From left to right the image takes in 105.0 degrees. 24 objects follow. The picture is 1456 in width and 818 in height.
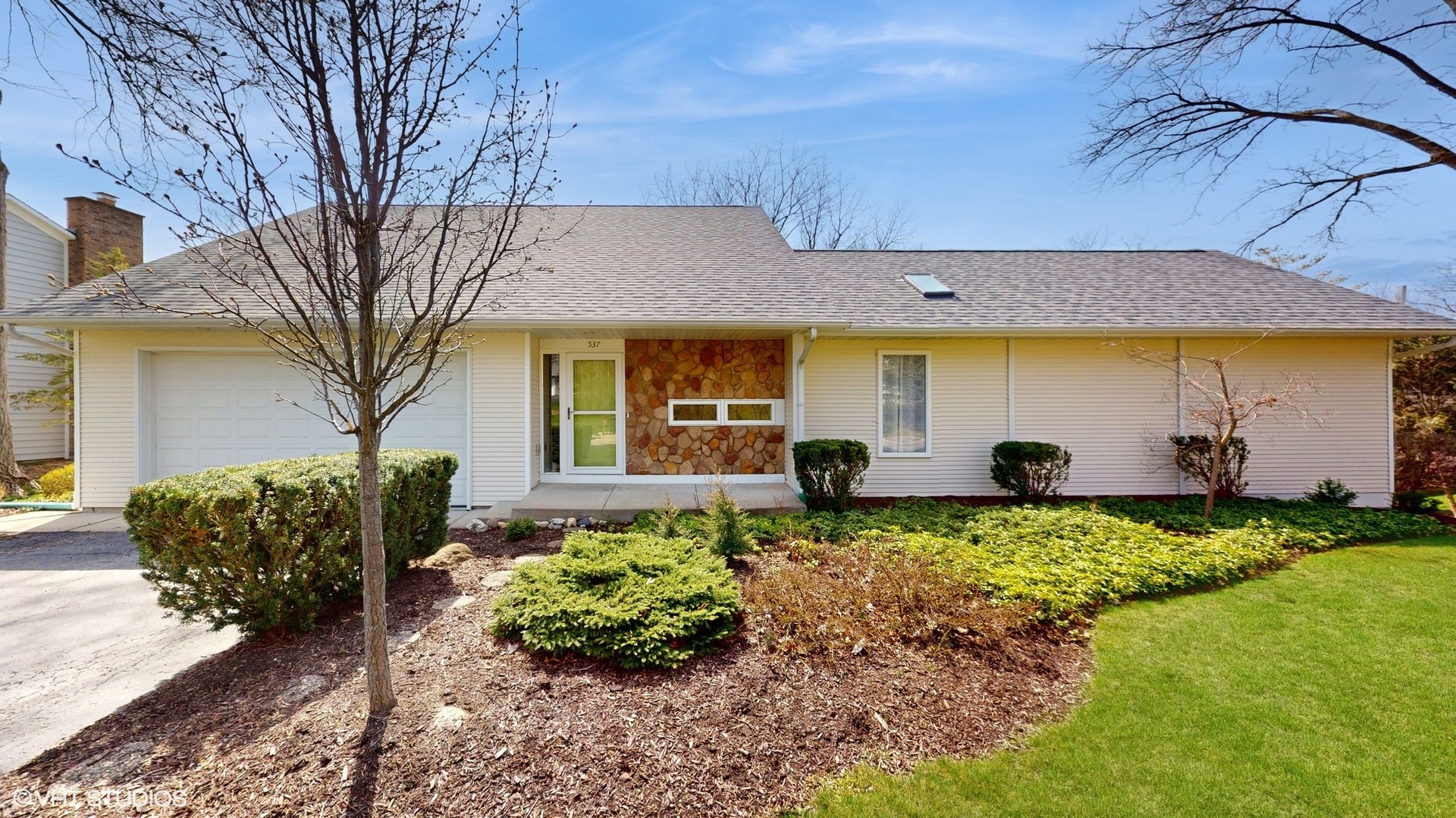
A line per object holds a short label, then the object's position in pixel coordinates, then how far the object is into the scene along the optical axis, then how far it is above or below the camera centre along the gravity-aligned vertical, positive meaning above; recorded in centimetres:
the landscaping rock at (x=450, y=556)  507 -136
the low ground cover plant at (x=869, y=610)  346 -136
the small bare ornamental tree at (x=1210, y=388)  832 +26
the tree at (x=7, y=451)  927 -67
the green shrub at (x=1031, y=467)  800 -88
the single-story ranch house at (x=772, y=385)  784 +34
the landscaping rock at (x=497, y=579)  451 -141
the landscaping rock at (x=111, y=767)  228 -151
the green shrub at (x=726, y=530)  470 -103
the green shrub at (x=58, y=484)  880 -116
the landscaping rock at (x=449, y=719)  249 -141
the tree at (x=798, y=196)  2058 +794
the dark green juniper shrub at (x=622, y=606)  311 -119
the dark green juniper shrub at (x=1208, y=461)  827 -84
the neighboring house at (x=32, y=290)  1236 +277
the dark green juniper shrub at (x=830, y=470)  736 -83
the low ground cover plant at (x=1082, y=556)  440 -140
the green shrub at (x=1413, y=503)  809 -145
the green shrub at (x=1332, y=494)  814 -133
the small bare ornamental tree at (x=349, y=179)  240 +105
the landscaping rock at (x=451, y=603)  403 -142
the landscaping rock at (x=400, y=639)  340 -144
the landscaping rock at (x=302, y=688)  280 -145
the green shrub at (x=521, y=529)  610 -133
